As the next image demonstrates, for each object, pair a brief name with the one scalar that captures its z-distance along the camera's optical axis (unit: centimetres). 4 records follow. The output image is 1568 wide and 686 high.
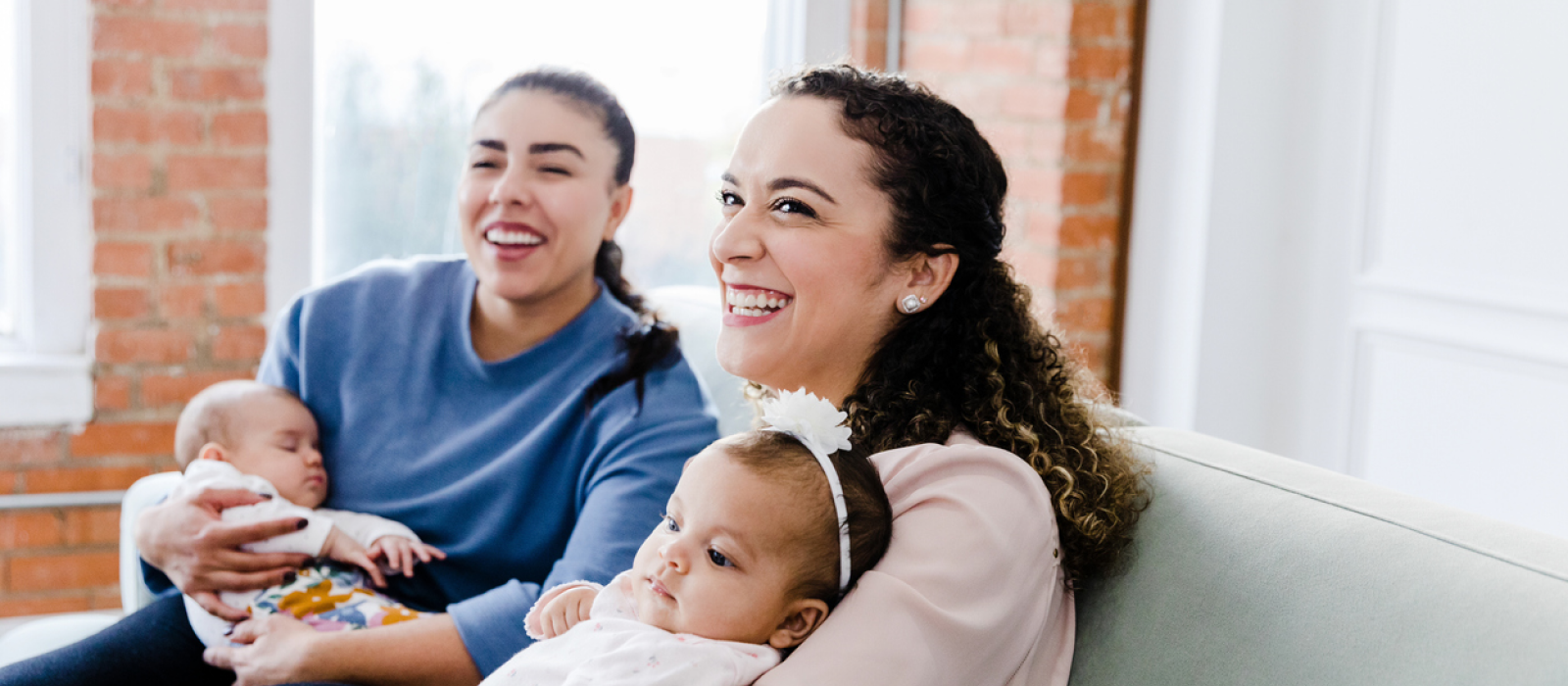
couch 87
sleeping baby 169
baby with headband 98
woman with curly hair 111
